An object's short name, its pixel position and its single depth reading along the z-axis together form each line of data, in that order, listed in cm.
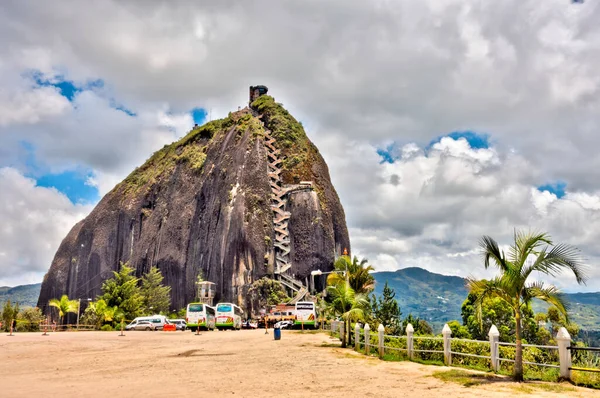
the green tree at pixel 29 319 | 4941
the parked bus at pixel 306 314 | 5078
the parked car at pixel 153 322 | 4906
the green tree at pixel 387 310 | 4031
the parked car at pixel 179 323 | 5319
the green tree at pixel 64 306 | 6625
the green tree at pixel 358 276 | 2780
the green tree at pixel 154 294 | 7069
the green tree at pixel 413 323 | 3353
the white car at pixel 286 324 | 5462
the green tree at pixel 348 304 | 2478
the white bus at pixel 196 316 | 5012
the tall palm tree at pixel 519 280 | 1330
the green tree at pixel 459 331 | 4607
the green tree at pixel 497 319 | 4809
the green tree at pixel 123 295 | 5559
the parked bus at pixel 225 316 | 5229
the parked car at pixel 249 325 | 5828
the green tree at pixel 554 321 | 4038
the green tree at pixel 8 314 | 4902
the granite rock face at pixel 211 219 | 7556
